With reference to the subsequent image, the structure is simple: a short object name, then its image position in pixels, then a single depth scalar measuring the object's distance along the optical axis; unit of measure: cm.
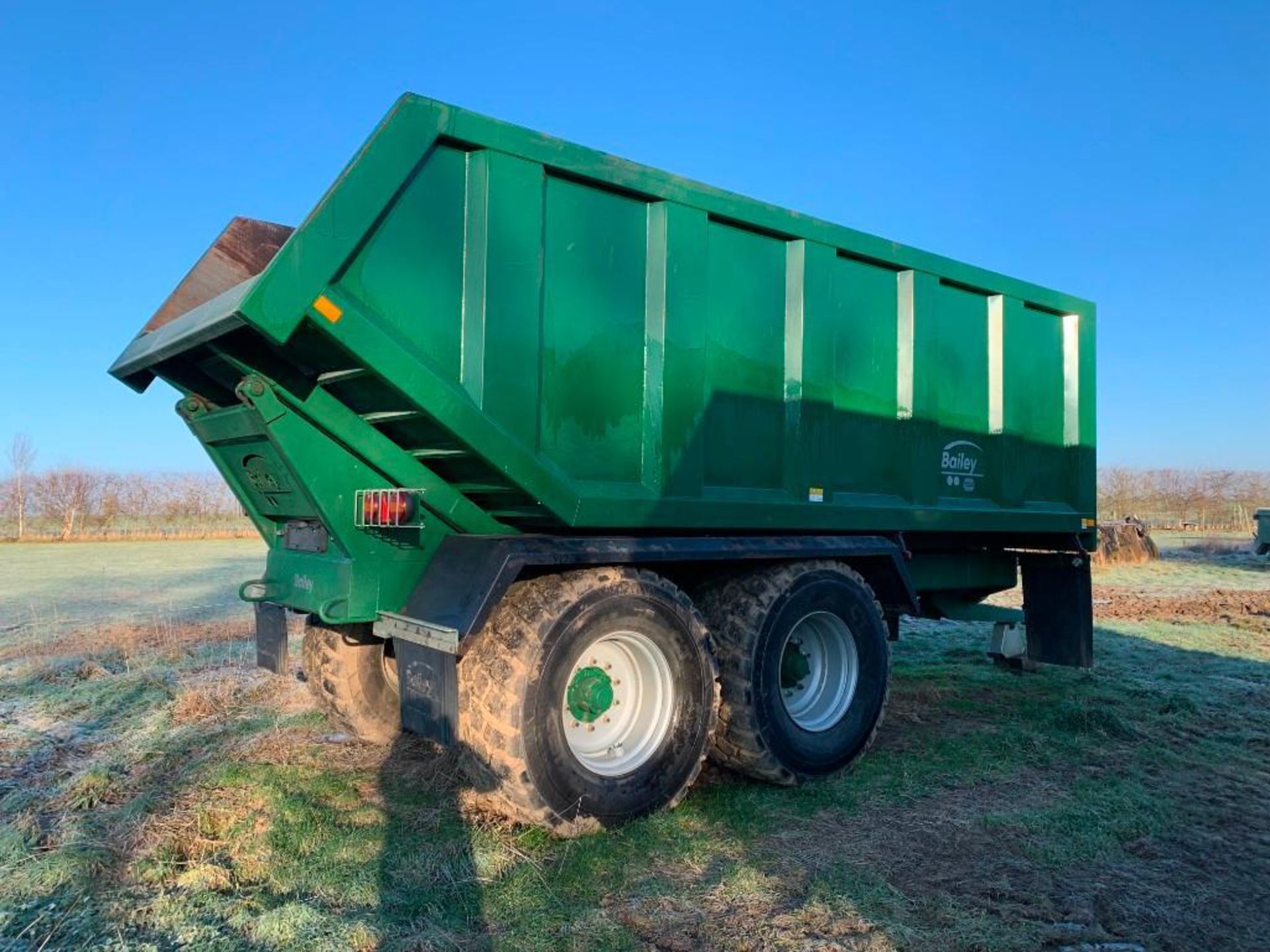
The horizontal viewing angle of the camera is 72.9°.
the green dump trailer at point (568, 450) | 351
